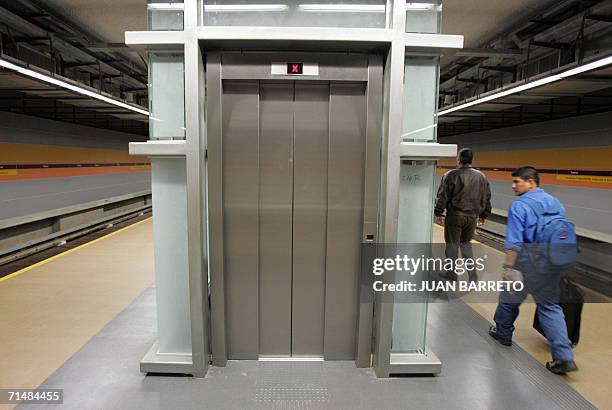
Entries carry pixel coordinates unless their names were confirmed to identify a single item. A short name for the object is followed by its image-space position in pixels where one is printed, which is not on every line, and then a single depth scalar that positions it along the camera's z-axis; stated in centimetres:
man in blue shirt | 289
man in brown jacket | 443
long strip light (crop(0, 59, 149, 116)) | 417
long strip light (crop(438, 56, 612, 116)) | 379
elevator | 272
